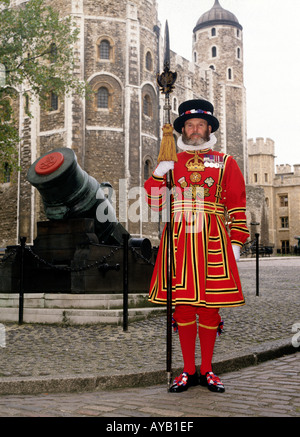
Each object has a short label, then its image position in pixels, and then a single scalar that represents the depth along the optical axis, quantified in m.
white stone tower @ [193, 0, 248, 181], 40.97
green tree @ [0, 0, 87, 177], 16.94
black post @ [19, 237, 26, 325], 6.47
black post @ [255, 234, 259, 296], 9.18
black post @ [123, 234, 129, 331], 5.95
